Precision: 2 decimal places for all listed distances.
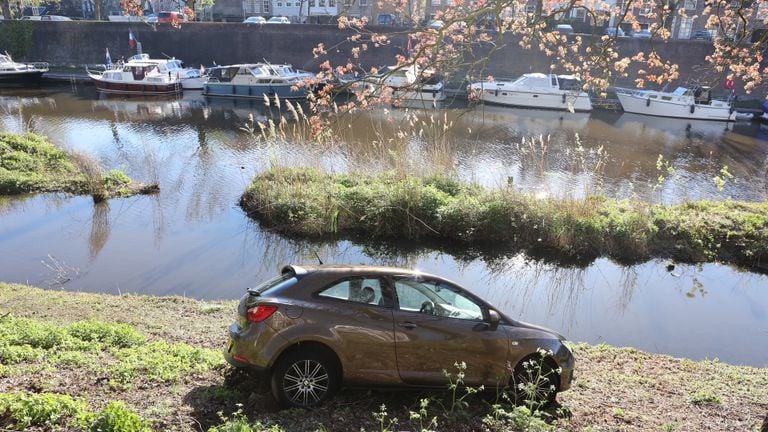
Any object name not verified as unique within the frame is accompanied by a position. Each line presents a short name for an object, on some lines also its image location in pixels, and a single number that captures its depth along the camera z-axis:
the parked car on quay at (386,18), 49.90
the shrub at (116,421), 4.00
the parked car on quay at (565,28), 40.77
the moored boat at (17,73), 38.12
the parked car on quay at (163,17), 45.43
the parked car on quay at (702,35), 41.74
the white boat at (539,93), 35.88
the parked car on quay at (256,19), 51.08
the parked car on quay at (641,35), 40.84
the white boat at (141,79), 36.16
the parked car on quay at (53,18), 49.04
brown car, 5.30
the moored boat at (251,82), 35.81
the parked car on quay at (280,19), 51.06
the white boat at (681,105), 34.22
